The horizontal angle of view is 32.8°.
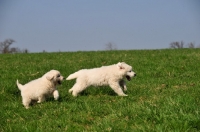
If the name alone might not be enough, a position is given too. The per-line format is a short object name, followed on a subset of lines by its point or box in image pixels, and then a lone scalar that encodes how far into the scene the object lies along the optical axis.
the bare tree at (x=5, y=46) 78.00
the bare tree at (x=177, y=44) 88.19
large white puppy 8.70
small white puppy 7.67
